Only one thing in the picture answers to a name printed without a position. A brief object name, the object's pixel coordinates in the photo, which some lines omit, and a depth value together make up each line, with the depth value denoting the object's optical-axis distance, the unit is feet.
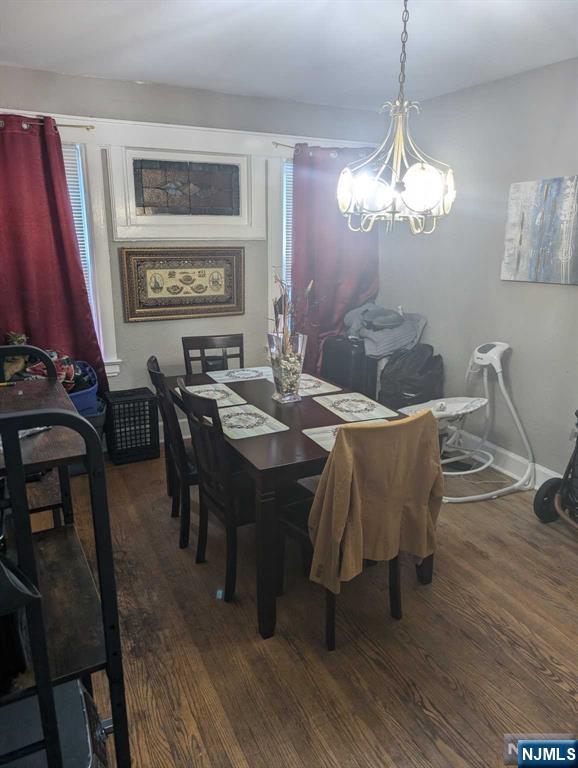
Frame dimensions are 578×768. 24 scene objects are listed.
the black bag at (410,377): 12.86
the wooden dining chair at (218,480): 7.10
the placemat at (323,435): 7.14
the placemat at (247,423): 7.54
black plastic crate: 11.94
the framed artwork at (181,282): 12.35
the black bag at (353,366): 13.34
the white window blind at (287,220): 13.60
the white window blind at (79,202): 11.30
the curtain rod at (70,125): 10.59
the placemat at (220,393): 8.90
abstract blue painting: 9.99
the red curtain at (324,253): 13.53
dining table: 6.56
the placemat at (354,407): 8.29
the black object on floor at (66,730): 3.52
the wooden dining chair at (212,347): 11.54
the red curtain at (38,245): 10.61
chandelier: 6.93
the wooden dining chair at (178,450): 8.45
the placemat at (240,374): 10.37
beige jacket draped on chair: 6.06
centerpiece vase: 8.69
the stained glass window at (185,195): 11.83
